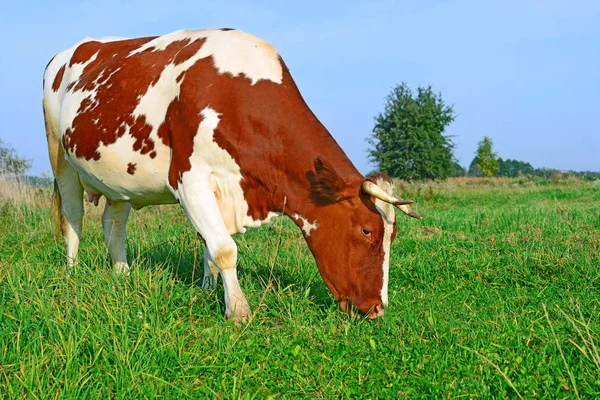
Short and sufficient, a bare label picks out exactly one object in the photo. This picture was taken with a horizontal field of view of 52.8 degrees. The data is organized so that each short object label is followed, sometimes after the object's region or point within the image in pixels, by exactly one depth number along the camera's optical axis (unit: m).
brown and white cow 4.37
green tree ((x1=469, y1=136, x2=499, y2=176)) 62.12
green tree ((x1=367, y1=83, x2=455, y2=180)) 44.28
